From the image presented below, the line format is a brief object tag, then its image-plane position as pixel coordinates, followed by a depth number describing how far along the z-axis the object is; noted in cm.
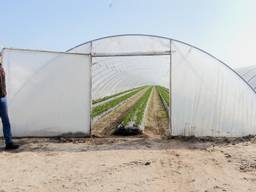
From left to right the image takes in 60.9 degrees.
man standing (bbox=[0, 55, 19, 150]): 403
